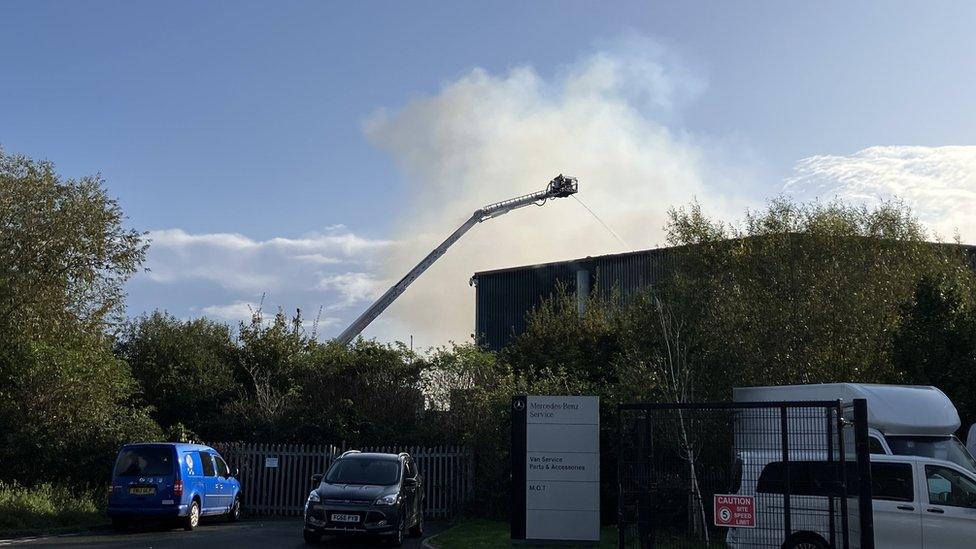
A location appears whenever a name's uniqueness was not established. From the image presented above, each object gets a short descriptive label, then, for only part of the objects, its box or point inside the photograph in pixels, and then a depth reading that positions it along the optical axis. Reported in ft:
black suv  54.24
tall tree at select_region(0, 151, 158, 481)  76.64
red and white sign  36.45
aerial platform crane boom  142.72
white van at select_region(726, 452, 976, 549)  36.24
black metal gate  34.71
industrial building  137.28
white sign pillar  50.55
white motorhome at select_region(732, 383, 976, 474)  53.06
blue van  62.75
